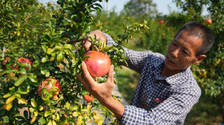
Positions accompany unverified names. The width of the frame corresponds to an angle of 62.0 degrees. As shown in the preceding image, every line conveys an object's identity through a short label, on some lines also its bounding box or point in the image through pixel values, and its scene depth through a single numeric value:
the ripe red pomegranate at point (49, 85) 1.08
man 1.07
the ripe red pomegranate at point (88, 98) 1.54
